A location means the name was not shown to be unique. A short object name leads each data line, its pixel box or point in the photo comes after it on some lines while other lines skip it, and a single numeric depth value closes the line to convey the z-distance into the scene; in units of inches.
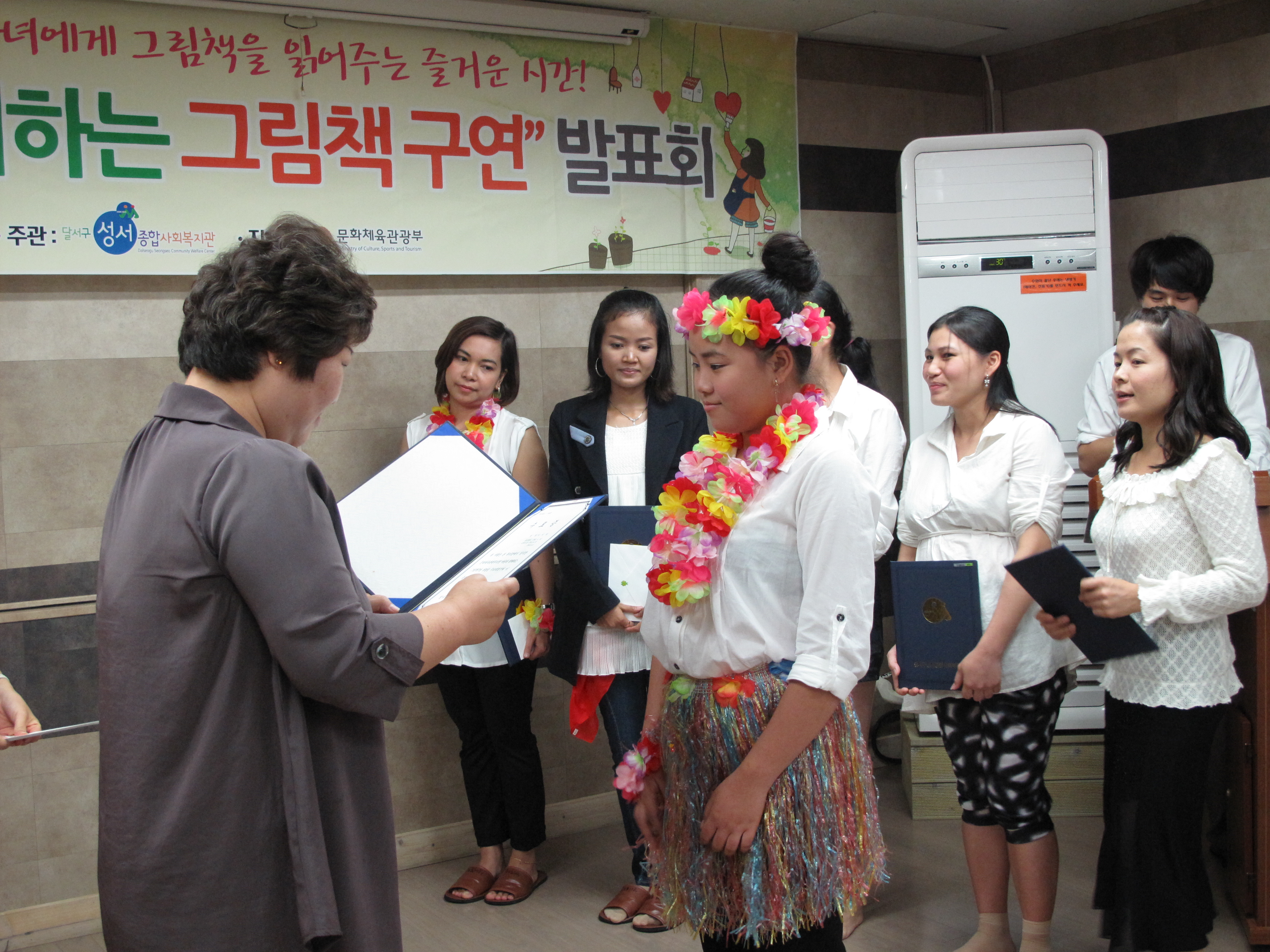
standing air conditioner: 143.4
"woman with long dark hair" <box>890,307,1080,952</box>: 93.3
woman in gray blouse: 46.8
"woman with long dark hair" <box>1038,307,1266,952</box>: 85.8
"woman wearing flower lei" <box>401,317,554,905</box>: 122.3
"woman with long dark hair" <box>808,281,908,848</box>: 103.7
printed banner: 114.4
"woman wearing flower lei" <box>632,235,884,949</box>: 57.6
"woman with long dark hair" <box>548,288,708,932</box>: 112.4
